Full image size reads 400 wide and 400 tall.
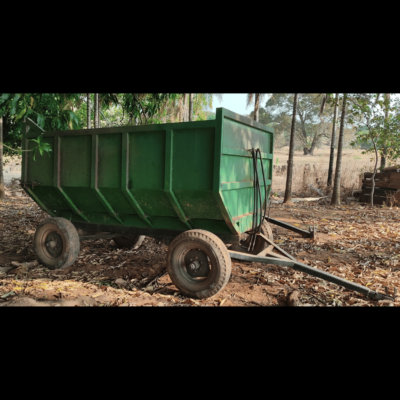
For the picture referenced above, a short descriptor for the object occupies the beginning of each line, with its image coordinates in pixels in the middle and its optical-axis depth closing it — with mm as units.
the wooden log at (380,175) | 12461
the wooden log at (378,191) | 12305
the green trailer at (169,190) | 4211
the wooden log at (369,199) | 12349
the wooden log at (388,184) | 12241
